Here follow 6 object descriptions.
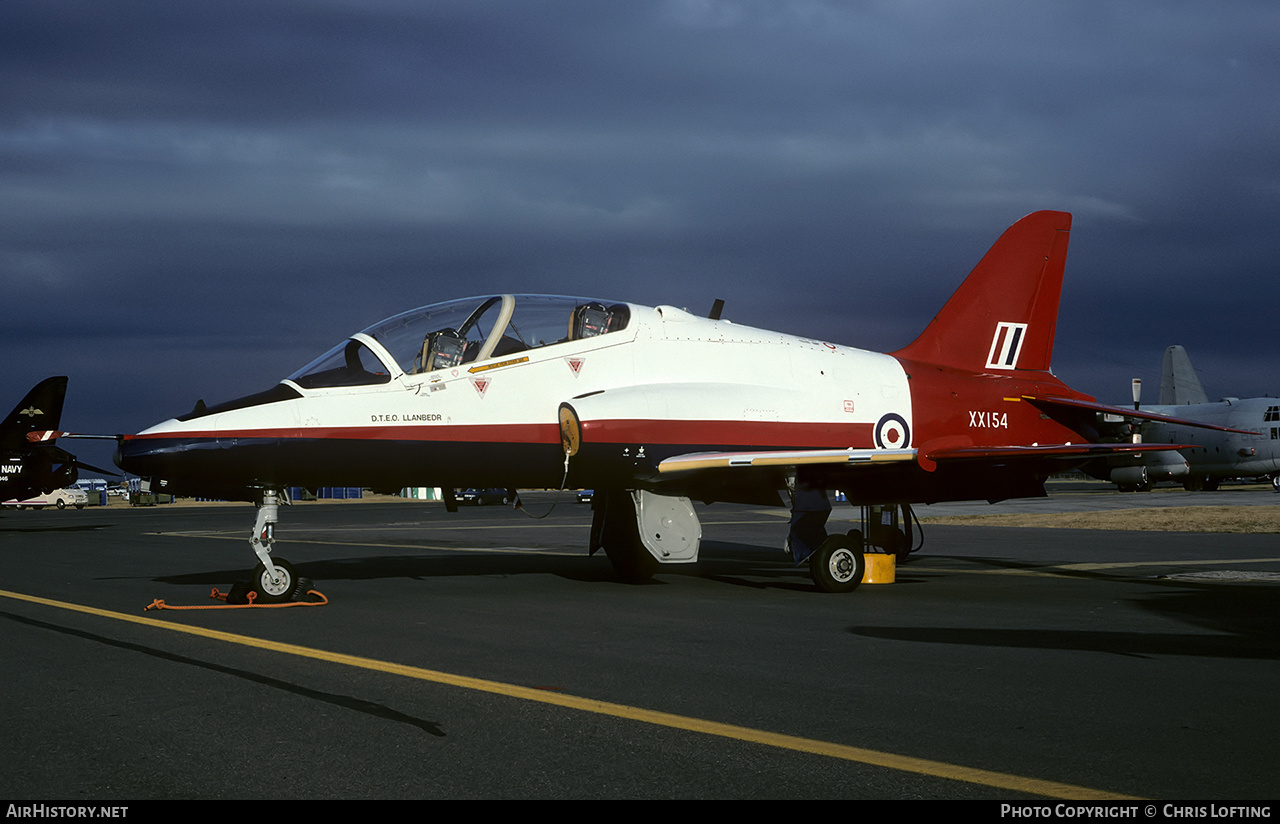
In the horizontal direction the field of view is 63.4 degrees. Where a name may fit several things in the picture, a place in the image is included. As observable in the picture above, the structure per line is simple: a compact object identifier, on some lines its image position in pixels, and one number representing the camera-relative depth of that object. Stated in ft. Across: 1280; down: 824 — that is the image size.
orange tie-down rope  34.76
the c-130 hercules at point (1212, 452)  167.02
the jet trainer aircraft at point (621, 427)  36.88
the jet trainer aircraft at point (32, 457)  108.37
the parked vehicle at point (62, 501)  190.40
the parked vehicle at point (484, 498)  196.45
